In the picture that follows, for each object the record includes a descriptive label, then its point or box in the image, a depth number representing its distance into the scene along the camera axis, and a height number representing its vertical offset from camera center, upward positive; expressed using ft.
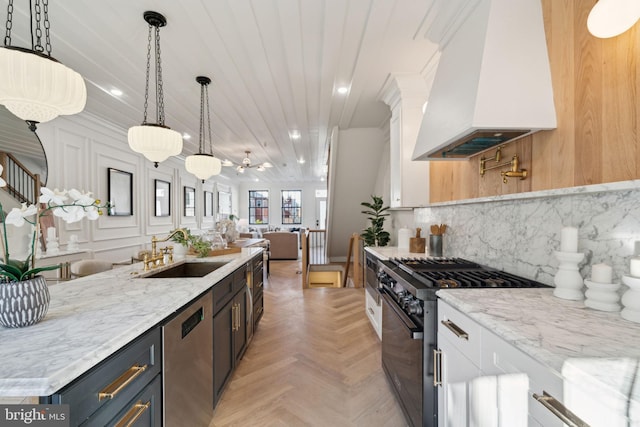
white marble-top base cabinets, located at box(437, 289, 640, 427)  1.91 -1.24
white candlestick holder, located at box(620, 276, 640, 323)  2.90 -0.98
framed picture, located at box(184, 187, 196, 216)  24.59 +1.12
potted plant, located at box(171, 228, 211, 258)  8.10 -0.96
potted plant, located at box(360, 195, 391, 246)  13.15 -1.03
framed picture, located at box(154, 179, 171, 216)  19.57 +1.17
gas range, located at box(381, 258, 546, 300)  4.53 -1.25
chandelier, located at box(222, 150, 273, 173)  18.74 +3.54
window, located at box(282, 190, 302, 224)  39.88 +0.98
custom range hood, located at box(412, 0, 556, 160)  4.48 +2.37
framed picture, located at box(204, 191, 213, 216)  28.83 +1.08
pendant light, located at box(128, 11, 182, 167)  6.99 +2.08
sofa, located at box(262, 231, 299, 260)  25.48 -3.10
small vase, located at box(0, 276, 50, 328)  2.89 -0.99
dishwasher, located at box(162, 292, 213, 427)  3.87 -2.53
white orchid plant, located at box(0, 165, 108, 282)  2.95 +0.00
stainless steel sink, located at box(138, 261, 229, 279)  7.54 -1.60
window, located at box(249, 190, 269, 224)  40.04 +1.00
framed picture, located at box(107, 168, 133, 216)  14.70 +1.29
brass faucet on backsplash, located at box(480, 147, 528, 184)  5.04 +0.85
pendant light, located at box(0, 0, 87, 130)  4.22 +2.16
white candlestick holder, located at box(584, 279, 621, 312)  3.28 -1.06
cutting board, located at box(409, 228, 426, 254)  9.04 -1.08
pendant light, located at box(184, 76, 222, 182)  10.23 +1.97
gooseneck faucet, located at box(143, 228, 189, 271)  6.46 -1.13
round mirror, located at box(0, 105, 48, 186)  9.05 +2.54
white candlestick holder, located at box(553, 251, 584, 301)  3.75 -0.93
